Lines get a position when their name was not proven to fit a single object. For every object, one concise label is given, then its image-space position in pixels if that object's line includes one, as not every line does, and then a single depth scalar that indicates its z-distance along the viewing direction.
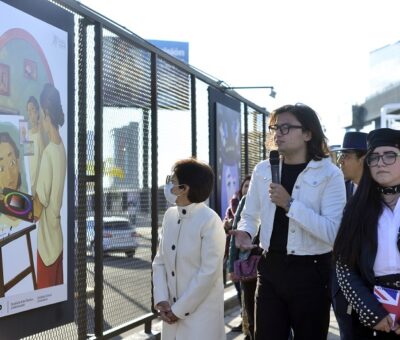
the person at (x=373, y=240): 3.10
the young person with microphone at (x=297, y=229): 3.72
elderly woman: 4.04
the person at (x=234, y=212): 7.36
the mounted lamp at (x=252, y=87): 9.14
